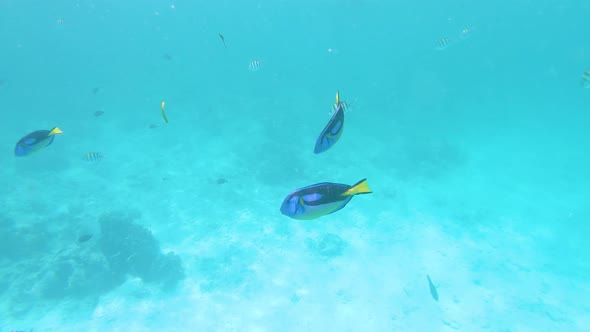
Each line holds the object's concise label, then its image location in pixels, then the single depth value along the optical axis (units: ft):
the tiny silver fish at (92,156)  29.48
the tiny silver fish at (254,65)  30.06
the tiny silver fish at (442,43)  35.94
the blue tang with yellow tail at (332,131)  6.09
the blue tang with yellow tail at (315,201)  5.32
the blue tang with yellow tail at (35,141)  10.88
